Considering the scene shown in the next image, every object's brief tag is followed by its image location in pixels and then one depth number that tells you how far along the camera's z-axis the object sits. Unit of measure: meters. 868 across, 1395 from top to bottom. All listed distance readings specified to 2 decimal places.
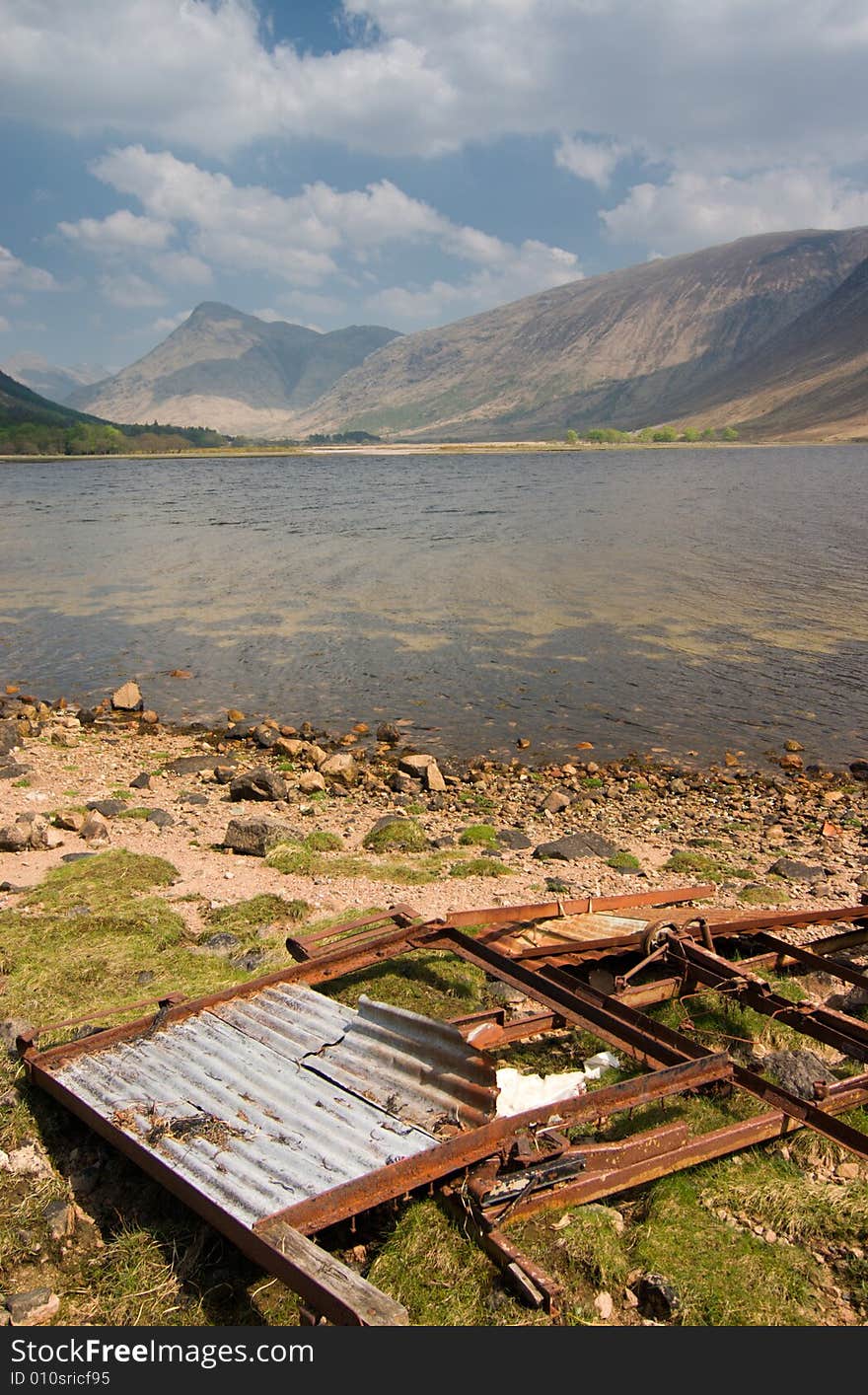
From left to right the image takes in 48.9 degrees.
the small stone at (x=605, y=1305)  5.79
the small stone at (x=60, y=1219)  6.39
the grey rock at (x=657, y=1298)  5.85
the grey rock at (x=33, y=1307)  5.71
